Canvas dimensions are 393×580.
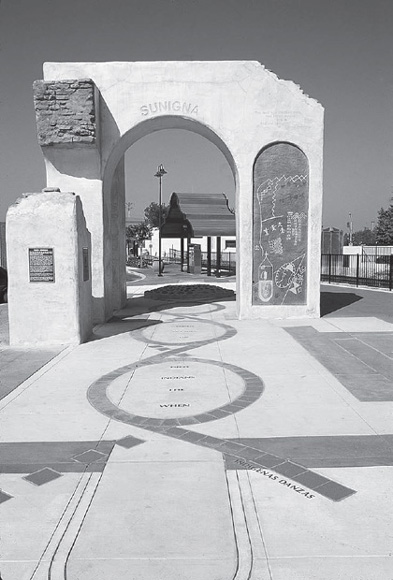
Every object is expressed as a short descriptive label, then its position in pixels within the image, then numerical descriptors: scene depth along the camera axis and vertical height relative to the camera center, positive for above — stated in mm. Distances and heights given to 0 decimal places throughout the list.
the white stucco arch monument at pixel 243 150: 13250 +2555
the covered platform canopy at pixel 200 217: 26281 +1681
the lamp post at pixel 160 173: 37344 +5534
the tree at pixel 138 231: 74325 +2318
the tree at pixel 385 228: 49088 +1771
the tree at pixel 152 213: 114656 +8032
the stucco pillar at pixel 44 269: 10562 -475
